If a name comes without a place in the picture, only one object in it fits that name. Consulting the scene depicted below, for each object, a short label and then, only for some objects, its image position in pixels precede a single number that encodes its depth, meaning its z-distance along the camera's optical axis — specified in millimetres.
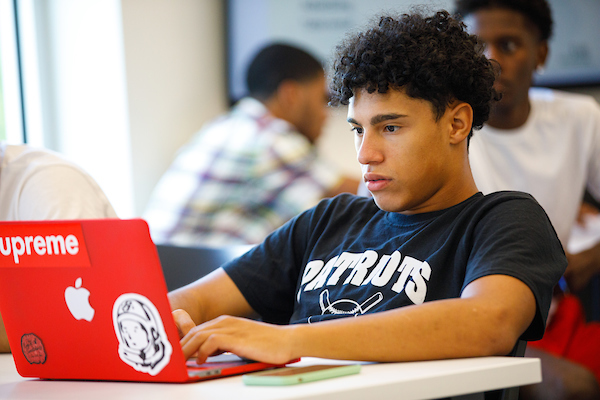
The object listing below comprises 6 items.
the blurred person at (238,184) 5143
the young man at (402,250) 2136
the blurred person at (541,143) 3637
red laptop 2038
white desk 1988
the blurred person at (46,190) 2717
